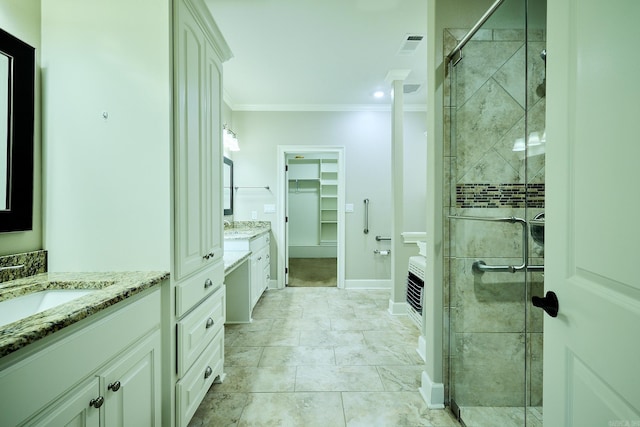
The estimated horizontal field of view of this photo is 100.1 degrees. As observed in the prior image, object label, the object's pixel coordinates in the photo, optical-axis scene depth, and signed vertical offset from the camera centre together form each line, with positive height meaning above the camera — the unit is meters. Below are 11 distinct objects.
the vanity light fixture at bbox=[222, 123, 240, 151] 3.46 +0.96
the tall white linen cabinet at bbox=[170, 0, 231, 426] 1.24 +0.03
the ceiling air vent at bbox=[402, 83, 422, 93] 3.39 +1.63
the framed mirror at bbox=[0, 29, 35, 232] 1.09 +0.34
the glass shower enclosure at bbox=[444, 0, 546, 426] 1.47 -0.04
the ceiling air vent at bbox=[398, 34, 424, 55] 2.44 +1.61
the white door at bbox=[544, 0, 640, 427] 0.58 +0.00
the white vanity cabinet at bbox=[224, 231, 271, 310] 2.80 -0.56
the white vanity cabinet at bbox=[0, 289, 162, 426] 0.64 -0.47
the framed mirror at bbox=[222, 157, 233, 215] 3.66 +0.38
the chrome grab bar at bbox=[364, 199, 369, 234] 4.00 -0.04
